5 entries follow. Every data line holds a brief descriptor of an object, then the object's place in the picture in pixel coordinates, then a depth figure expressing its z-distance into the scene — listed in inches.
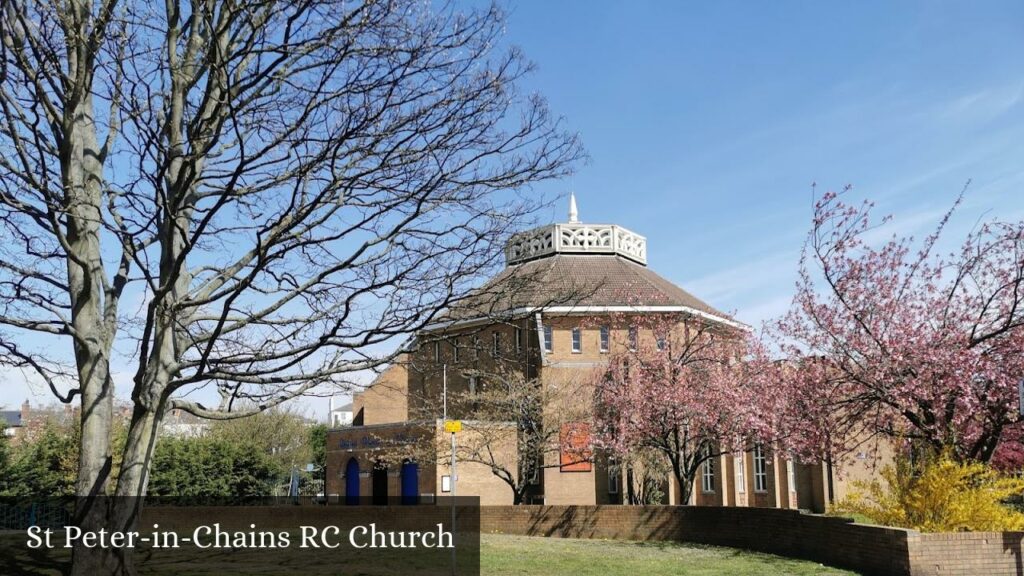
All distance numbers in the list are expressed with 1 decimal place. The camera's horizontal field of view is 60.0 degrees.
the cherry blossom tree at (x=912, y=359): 680.4
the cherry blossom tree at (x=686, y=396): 1058.1
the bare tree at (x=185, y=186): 408.2
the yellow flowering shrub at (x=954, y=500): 640.4
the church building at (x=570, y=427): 1411.2
